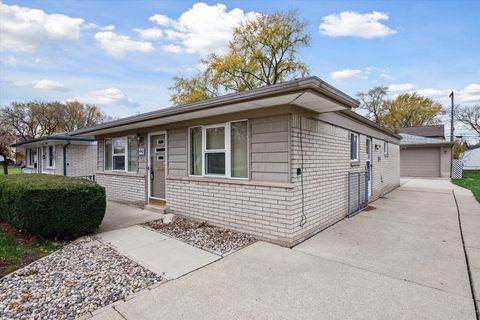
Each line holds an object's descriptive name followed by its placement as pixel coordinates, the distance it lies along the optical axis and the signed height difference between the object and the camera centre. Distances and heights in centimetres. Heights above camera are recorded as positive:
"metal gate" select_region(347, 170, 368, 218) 670 -99
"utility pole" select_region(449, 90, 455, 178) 1867 -45
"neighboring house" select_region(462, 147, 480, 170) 2732 -23
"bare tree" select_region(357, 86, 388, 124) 3475 +777
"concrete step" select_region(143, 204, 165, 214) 672 -138
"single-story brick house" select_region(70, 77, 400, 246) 433 +1
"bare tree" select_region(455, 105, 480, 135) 3262 +539
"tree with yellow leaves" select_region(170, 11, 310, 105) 2225 +926
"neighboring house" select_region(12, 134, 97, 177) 1376 +21
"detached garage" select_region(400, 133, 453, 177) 1890 +0
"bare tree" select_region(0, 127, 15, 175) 1594 +105
